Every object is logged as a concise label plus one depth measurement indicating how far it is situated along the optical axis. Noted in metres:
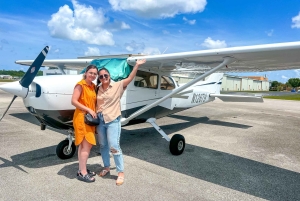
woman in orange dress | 3.58
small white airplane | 3.92
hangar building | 70.75
